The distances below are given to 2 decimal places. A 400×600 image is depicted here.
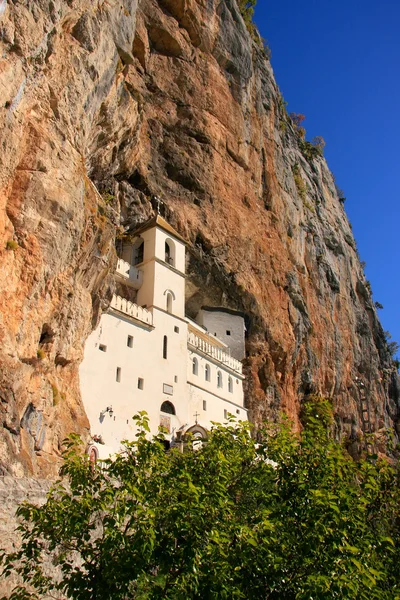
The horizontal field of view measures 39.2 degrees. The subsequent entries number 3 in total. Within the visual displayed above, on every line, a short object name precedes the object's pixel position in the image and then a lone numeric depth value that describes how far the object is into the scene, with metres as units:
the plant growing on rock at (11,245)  18.02
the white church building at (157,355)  27.56
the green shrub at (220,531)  9.23
